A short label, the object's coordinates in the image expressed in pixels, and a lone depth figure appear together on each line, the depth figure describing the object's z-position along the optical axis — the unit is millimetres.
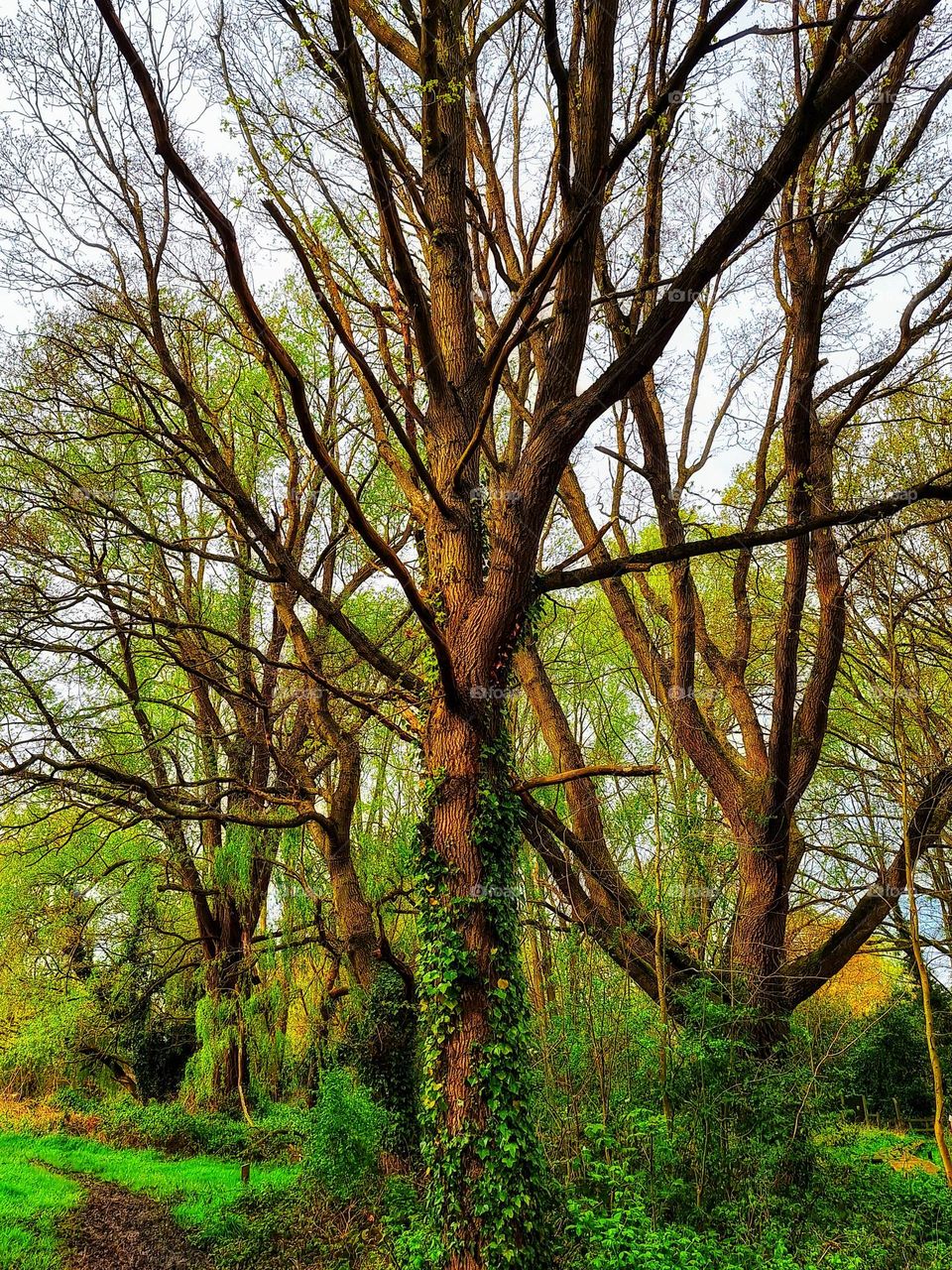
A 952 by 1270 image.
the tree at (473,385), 3641
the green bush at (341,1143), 6105
